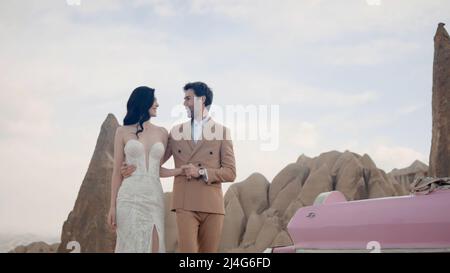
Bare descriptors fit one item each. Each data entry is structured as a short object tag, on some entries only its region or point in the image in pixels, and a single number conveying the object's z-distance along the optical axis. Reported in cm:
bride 433
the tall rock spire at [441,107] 1807
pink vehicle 371
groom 433
